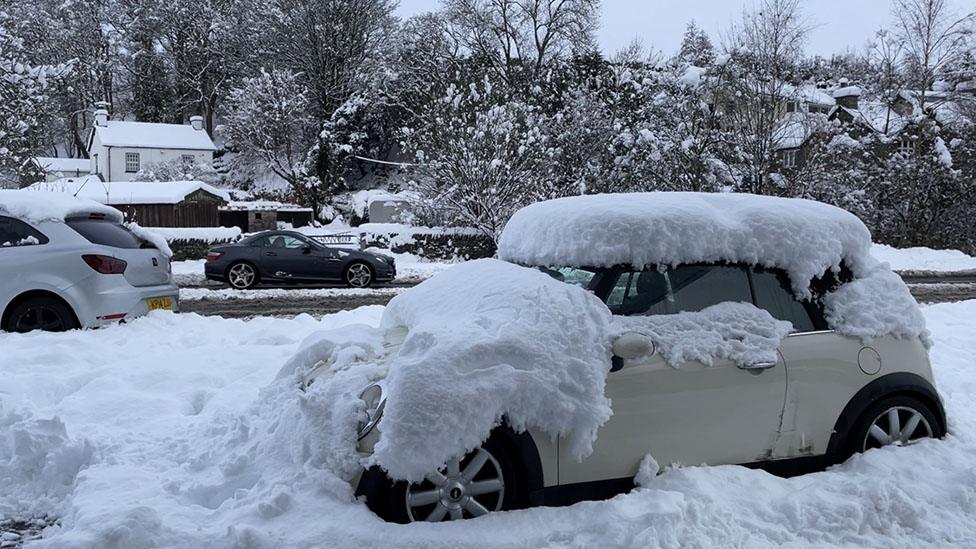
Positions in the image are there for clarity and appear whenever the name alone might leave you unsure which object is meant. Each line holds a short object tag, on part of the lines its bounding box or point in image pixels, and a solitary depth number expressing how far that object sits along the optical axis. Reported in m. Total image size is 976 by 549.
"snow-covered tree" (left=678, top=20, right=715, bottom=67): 30.85
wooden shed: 28.62
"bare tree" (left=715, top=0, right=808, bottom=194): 25.45
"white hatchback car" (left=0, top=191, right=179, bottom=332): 8.20
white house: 47.34
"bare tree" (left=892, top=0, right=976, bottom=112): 31.73
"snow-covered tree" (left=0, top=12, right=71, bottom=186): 28.91
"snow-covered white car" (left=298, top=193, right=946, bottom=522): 3.72
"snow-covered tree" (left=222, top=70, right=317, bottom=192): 40.06
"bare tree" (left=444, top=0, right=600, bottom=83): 41.75
